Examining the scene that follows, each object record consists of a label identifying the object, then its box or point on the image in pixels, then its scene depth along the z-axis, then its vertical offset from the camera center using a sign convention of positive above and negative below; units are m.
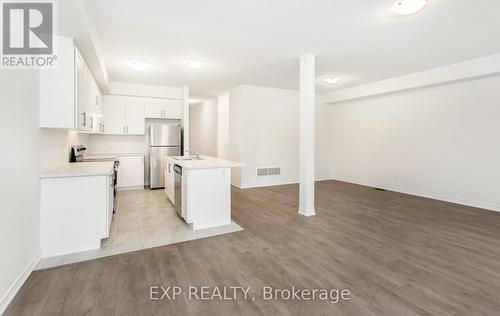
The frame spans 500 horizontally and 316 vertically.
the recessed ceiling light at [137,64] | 4.18 +1.65
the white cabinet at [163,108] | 6.21 +1.29
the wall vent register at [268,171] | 6.52 -0.39
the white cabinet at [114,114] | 5.79 +1.04
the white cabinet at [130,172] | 5.79 -0.37
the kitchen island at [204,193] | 3.32 -0.51
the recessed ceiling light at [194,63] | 4.18 +1.65
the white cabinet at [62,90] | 2.57 +0.73
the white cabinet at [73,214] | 2.53 -0.62
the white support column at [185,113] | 6.35 +1.17
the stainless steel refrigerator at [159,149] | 6.02 +0.20
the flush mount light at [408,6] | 2.41 +1.55
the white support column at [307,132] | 4.04 +0.42
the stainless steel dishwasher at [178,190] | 3.69 -0.53
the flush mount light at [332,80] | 5.51 +1.79
